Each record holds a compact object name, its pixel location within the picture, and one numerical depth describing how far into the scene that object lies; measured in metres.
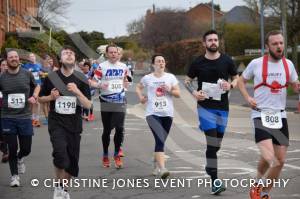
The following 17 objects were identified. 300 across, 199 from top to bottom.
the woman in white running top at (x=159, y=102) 8.66
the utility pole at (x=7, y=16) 35.18
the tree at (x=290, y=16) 44.44
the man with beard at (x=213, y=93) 7.57
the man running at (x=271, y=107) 6.67
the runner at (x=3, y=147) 9.62
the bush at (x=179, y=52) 51.28
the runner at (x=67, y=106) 6.95
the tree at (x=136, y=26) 55.91
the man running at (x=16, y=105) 8.29
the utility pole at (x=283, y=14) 27.31
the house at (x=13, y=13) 34.45
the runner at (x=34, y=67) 15.13
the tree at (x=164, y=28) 56.47
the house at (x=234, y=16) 94.36
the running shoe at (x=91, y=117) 17.76
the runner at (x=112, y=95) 9.53
